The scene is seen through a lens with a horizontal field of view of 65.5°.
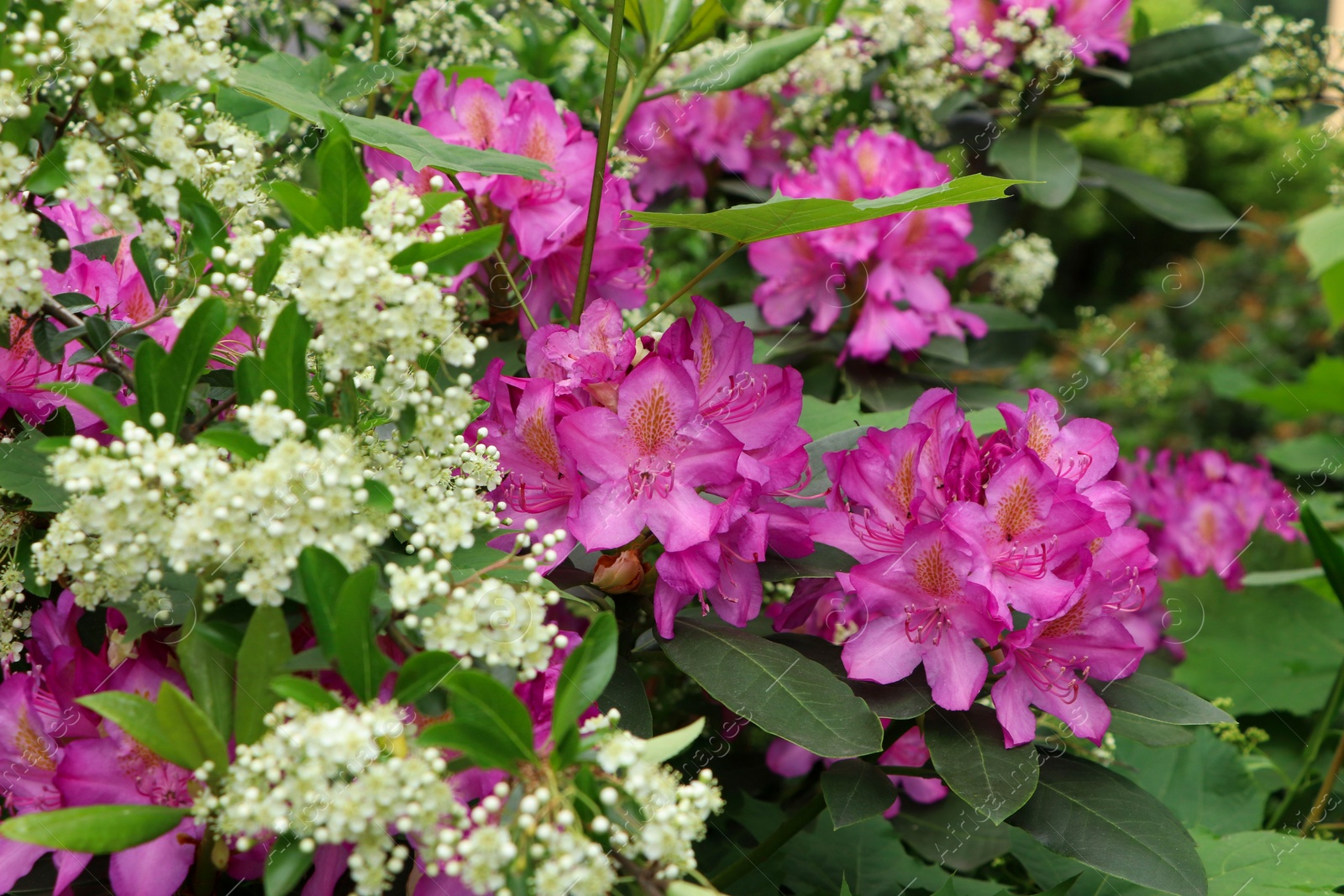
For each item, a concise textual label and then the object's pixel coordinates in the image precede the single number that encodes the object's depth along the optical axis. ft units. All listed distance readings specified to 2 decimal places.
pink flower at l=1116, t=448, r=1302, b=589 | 6.90
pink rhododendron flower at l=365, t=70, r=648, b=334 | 3.75
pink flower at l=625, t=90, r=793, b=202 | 6.03
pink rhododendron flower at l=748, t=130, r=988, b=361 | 5.10
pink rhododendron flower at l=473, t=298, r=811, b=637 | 2.93
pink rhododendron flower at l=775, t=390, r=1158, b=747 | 2.94
